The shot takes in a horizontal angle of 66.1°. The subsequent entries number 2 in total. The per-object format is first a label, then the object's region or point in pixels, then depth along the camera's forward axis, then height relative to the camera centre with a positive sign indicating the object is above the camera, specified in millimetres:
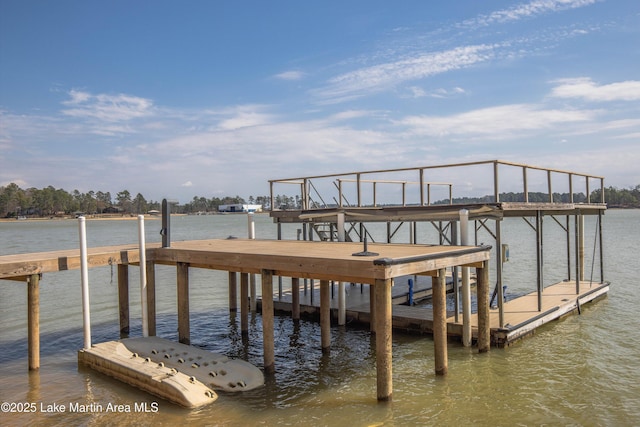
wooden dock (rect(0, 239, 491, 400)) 8766 -1184
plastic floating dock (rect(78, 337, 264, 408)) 9242 -3215
